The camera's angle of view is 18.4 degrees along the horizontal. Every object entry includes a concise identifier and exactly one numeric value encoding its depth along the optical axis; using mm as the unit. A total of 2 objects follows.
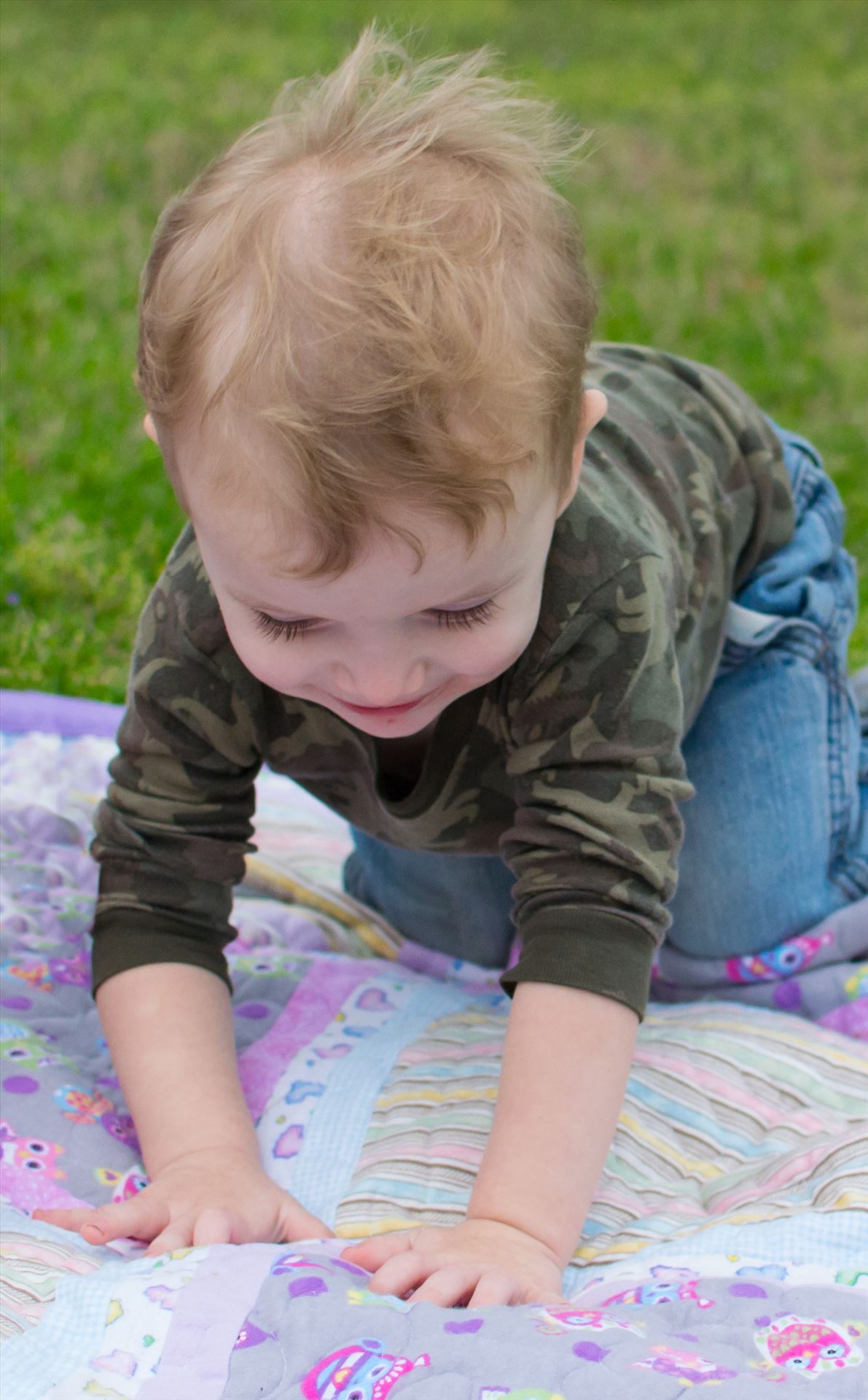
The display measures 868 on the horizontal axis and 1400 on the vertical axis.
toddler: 843
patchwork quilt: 812
